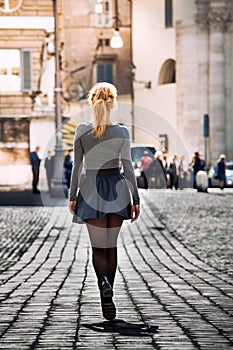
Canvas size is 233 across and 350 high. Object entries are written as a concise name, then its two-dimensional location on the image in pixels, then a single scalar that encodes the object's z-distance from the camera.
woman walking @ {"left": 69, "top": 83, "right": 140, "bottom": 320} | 8.45
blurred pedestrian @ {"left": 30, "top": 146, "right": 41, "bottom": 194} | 39.53
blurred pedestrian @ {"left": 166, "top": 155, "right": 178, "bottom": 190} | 45.84
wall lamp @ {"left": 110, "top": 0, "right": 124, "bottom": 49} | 49.78
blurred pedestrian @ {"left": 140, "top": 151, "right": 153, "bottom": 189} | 40.97
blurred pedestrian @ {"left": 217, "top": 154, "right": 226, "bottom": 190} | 44.56
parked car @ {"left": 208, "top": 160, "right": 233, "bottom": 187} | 49.06
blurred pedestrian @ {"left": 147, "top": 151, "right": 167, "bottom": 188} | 39.39
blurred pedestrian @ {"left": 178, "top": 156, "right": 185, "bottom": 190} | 49.01
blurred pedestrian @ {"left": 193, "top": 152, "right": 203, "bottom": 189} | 45.12
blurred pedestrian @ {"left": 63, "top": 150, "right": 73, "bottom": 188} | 36.95
